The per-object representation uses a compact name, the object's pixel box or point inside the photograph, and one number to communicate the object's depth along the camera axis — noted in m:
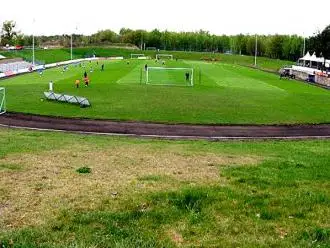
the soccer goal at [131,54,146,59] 195.54
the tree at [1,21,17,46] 199.88
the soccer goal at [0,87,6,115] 42.03
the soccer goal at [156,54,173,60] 184.50
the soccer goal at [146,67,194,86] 73.19
